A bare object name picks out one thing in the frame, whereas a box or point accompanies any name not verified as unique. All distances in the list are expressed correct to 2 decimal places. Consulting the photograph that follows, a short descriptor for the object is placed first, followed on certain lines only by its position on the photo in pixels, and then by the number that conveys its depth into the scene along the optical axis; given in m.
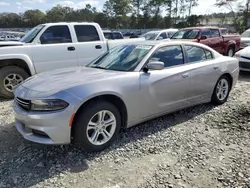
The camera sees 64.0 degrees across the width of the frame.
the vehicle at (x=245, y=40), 9.45
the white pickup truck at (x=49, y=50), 4.83
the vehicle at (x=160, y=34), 11.04
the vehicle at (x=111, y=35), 13.03
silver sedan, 2.47
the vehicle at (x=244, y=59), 6.63
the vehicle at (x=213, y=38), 8.69
